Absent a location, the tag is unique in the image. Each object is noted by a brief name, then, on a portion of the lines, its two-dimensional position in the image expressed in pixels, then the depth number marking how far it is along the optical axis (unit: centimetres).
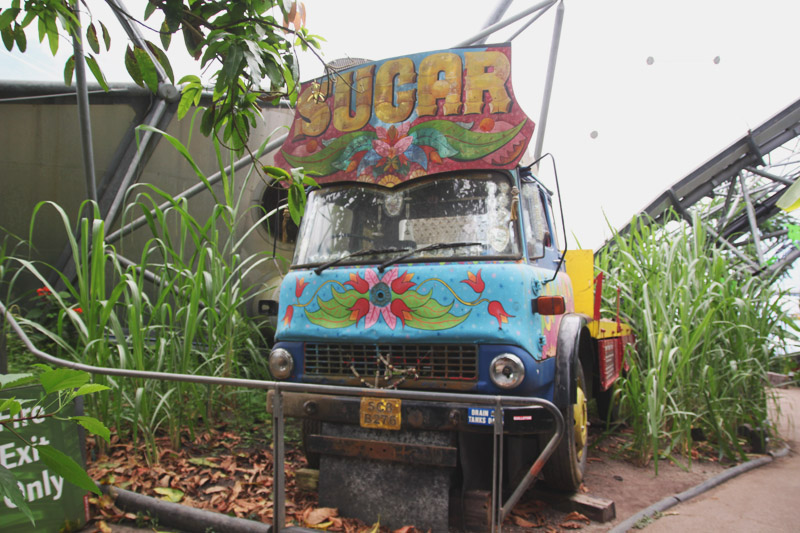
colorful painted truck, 331
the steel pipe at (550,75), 788
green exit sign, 271
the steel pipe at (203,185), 661
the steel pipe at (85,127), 559
